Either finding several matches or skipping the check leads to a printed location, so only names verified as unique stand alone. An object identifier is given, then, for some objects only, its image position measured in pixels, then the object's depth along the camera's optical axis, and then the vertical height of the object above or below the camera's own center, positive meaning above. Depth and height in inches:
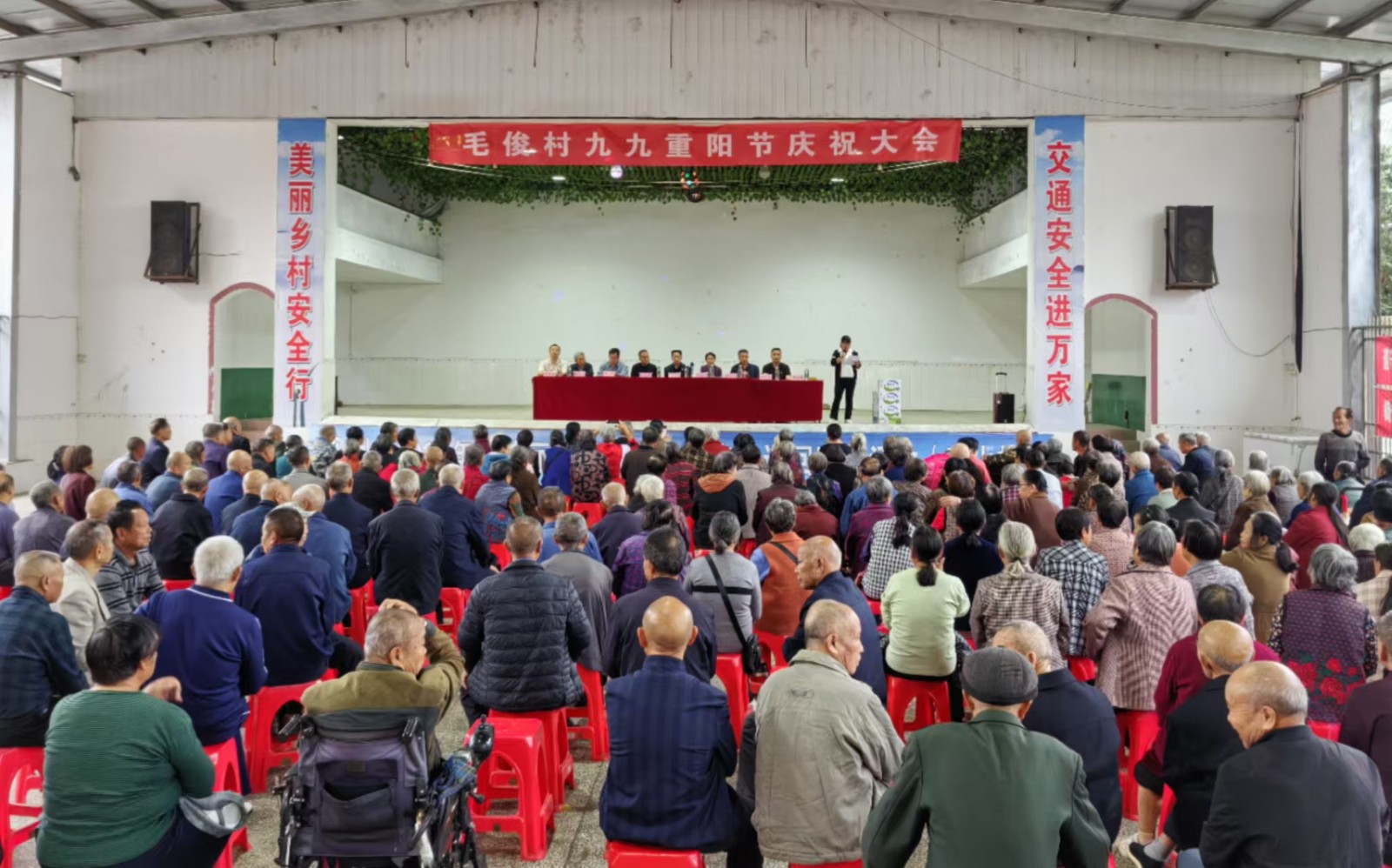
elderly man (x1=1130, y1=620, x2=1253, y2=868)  111.6 -30.6
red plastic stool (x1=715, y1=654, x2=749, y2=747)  170.6 -38.5
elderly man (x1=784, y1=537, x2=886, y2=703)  149.2 -21.0
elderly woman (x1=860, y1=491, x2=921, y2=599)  196.5 -19.2
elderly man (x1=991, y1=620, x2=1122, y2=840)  115.1 -30.3
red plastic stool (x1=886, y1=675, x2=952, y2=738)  169.3 -40.6
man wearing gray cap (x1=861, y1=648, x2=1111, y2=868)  87.3 -29.0
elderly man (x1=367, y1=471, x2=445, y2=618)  200.2 -21.8
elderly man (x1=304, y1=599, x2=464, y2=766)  112.0 -25.7
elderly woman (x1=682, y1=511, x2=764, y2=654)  169.5 -23.0
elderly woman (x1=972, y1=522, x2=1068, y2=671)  157.8 -22.8
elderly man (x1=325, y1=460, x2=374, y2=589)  224.8 -15.7
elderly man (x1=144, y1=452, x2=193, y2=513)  247.9 -10.5
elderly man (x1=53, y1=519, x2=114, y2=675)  147.1 -20.2
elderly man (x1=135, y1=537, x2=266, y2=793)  137.4 -26.7
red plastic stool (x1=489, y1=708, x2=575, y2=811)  150.7 -45.7
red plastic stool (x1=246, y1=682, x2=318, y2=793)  163.8 -43.9
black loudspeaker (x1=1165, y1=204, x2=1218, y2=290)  485.1 +90.1
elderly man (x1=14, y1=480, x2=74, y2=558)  197.0 -16.6
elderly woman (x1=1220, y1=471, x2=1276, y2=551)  208.2 -10.9
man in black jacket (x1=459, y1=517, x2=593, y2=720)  146.6 -27.5
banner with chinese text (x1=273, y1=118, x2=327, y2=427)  498.6 +78.5
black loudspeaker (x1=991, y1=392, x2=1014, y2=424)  580.4 +19.9
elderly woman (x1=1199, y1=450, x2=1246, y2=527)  271.9 -11.8
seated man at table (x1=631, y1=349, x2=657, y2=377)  526.3 +35.6
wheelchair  102.3 -34.0
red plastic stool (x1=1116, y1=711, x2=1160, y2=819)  155.7 -42.5
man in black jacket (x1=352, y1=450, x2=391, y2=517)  262.2 -11.8
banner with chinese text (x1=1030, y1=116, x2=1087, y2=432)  490.3 +77.7
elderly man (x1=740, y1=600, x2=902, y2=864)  107.3 -32.1
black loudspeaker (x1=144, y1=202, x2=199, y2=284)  496.4 +89.9
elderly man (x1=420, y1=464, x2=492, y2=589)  224.2 -19.5
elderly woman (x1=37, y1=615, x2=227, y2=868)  101.7 -31.4
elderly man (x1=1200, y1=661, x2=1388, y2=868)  88.1 -28.8
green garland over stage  626.8 +168.2
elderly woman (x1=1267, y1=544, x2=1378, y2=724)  141.5 -25.3
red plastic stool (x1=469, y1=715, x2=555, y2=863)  137.7 -45.2
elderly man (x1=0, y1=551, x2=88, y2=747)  130.9 -27.1
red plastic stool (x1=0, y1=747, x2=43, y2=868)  134.2 -46.6
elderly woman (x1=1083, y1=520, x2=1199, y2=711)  152.6 -25.2
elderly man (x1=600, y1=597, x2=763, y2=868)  109.6 -32.6
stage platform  491.2 +5.6
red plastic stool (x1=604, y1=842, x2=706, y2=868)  109.7 -42.7
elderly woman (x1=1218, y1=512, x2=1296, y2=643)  175.5 -19.7
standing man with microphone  573.9 +40.8
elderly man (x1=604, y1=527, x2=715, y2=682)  147.7 -22.9
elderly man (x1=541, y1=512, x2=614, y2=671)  171.5 -21.6
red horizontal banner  470.3 +131.3
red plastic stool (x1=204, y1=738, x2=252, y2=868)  140.3 -45.0
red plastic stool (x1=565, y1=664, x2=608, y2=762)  177.6 -45.7
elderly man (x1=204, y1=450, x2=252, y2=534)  247.6 -11.4
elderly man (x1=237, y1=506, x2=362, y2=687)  161.3 -24.8
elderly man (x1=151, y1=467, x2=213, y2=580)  203.2 -18.2
